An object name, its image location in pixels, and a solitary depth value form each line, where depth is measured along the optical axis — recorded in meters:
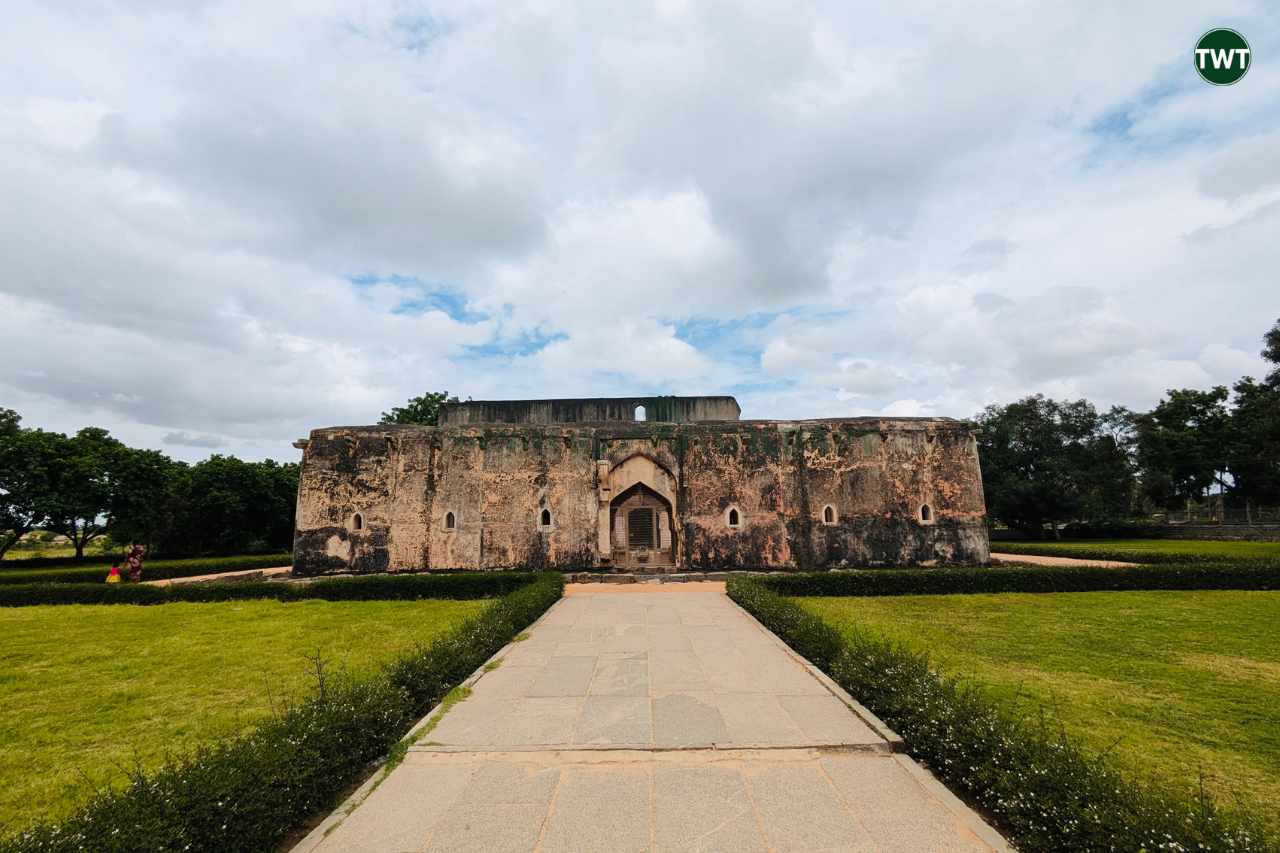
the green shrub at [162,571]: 20.00
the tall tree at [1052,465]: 37.44
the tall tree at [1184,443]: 39.97
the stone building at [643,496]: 19.17
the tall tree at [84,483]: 27.50
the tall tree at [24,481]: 26.27
